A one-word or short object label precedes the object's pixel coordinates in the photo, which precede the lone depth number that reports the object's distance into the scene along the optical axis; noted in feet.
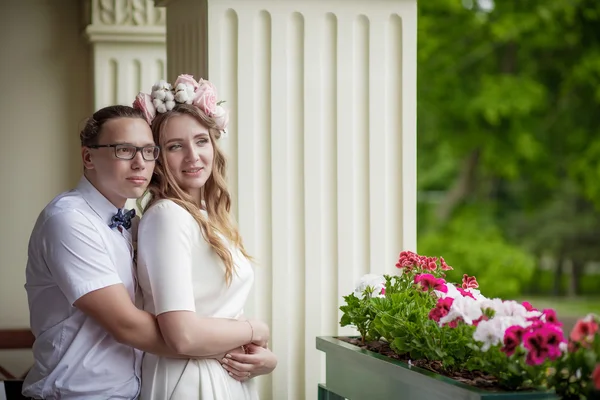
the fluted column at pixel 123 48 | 18.89
